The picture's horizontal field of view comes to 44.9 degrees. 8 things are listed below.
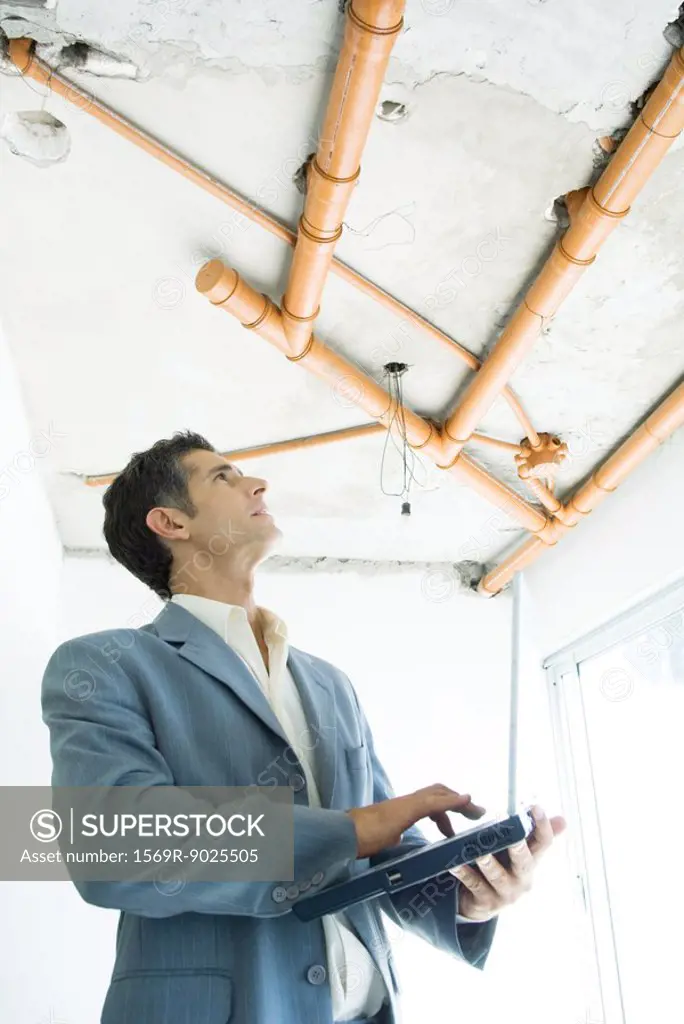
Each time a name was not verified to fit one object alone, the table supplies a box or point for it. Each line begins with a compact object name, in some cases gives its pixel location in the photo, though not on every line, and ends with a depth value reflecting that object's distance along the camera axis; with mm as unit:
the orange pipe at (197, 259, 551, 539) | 1992
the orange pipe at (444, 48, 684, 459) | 1575
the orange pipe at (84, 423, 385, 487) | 2713
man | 764
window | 2873
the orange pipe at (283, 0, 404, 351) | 1367
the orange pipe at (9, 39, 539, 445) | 1606
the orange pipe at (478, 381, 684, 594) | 2484
